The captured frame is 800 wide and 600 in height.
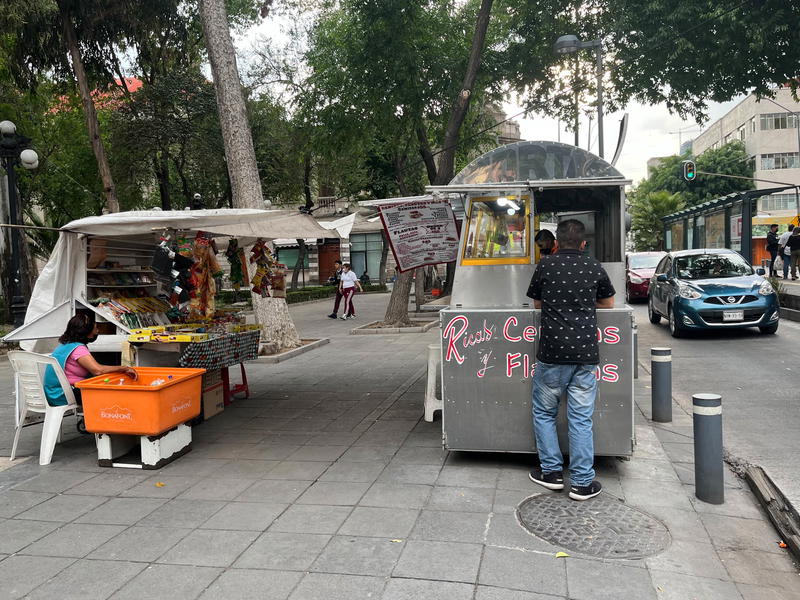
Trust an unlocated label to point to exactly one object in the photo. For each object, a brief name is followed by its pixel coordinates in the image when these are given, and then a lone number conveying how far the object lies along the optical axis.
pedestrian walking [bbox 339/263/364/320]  17.80
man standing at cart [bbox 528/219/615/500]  4.22
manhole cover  3.49
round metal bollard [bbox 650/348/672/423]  6.03
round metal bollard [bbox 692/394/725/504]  4.09
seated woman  5.31
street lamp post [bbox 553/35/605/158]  13.82
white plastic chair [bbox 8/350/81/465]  5.24
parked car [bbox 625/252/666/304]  18.42
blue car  10.90
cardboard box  6.64
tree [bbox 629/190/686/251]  49.84
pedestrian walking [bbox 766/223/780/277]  21.35
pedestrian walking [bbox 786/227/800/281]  19.03
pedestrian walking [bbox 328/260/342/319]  18.31
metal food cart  4.55
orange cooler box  4.90
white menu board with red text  6.42
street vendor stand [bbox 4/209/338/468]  5.88
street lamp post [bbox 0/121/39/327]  12.10
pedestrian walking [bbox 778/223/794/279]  20.30
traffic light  22.28
